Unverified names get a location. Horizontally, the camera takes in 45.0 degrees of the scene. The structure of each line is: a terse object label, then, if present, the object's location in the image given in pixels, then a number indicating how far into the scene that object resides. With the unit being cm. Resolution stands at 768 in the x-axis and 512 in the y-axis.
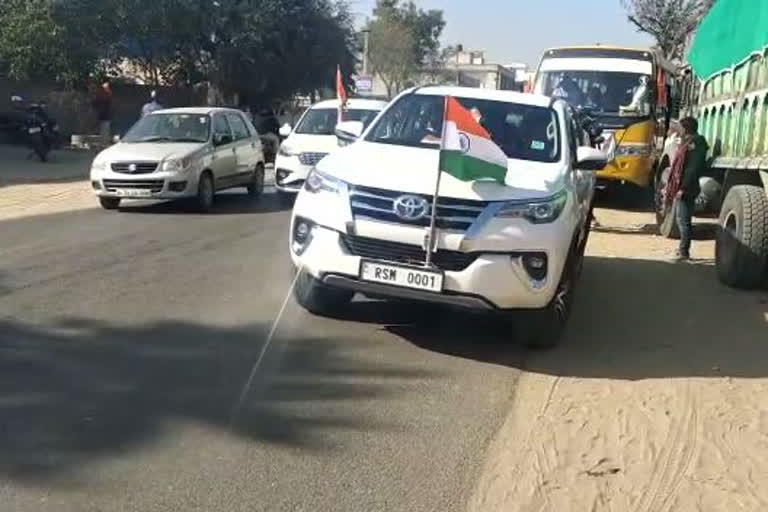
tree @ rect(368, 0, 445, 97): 6844
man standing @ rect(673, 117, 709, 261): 1009
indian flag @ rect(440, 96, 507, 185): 608
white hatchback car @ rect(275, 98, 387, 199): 1417
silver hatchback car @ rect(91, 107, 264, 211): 1307
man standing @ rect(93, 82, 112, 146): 2366
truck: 855
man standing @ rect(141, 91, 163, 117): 2150
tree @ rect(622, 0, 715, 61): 2882
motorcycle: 2000
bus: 1533
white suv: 593
